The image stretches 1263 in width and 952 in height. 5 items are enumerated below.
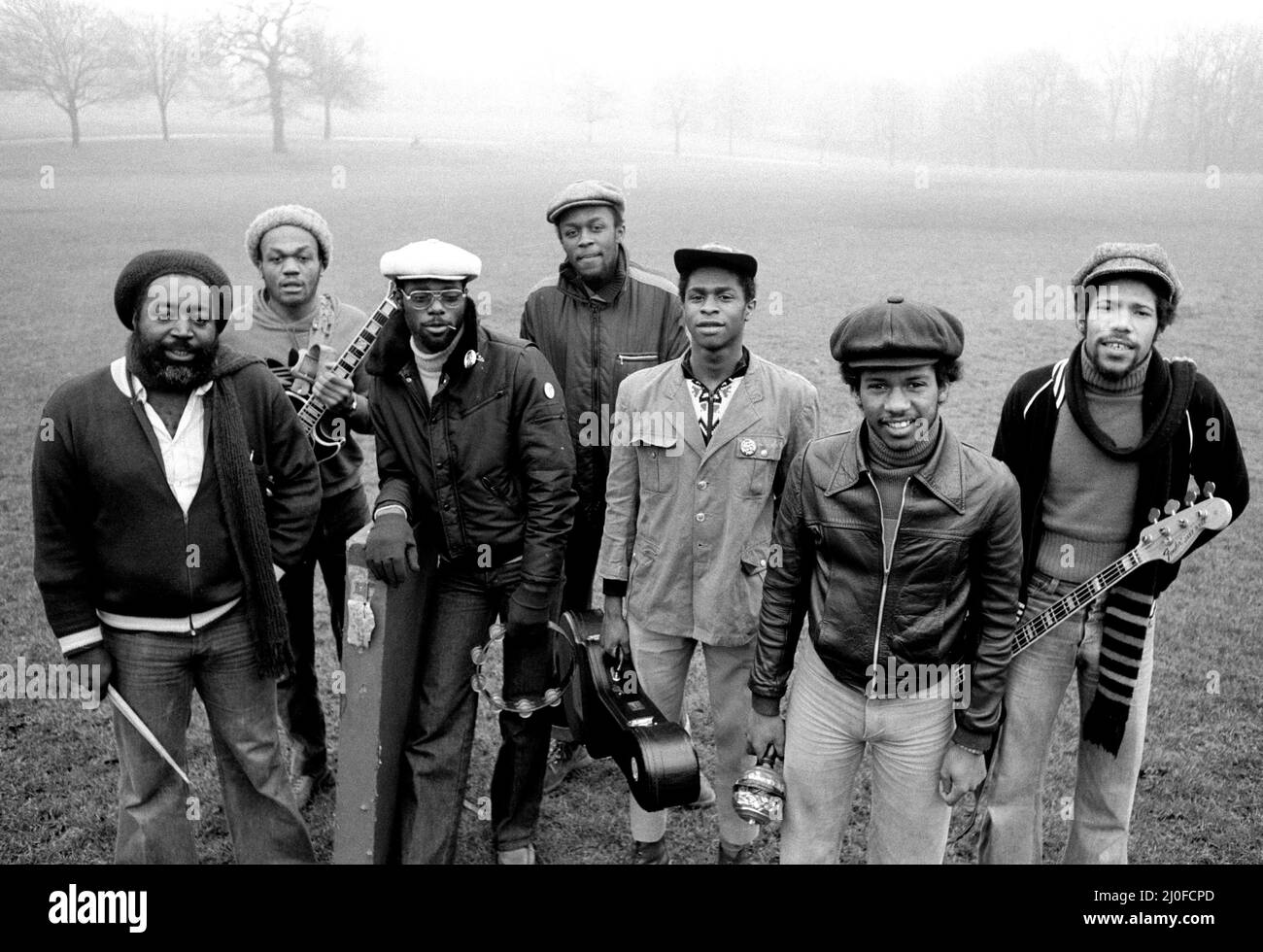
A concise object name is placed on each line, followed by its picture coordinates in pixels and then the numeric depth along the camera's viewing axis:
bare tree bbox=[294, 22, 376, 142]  41.91
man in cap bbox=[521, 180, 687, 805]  4.59
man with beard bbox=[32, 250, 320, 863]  3.24
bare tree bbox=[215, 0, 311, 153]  38.97
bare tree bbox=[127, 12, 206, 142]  33.06
